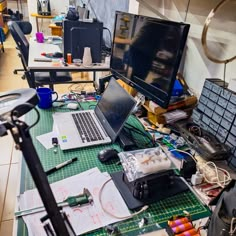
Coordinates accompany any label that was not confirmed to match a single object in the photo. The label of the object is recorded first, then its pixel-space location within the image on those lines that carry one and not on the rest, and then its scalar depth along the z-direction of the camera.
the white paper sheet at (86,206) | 0.72
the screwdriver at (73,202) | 0.74
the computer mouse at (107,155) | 1.00
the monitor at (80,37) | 1.93
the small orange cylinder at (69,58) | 2.07
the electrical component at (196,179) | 0.92
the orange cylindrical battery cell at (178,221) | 0.72
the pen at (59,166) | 0.92
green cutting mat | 0.74
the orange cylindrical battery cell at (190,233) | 0.70
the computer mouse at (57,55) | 2.27
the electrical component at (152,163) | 0.82
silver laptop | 1.09
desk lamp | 0.42
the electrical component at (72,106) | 1.44
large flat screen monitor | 0.98
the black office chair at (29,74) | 2.28
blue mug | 1.37
